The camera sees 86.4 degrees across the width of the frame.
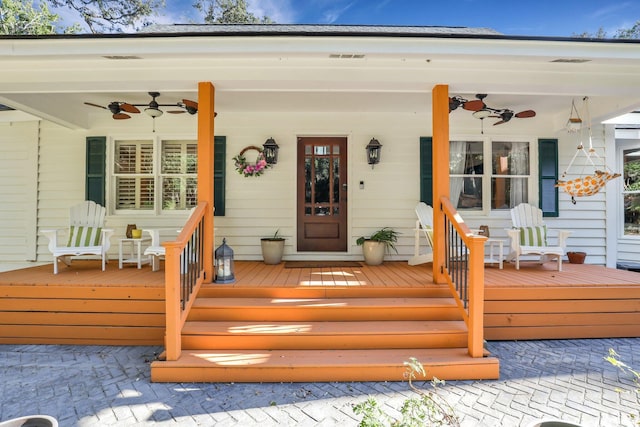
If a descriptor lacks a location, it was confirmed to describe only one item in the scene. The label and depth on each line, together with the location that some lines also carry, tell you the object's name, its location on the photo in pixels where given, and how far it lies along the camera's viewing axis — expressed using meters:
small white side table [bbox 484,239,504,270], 4.51
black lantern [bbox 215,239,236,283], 3.61
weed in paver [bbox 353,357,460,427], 1.28
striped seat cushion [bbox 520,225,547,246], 4.57
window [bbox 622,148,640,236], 5.84
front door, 5.37
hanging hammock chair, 4.33
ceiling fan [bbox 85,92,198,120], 4.14
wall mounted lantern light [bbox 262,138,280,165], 5.12
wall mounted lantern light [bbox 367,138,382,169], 5.11
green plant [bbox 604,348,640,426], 1.27
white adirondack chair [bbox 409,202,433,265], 4.55
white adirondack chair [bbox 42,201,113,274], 4.21
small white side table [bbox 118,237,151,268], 4.50
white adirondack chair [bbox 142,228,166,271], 4.13
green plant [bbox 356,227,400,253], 4.97
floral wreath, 5.16
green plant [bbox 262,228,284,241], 5.17
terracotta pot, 5.14
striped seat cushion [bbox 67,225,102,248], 4.49
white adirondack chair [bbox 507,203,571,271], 4.44
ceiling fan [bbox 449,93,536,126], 4.12
